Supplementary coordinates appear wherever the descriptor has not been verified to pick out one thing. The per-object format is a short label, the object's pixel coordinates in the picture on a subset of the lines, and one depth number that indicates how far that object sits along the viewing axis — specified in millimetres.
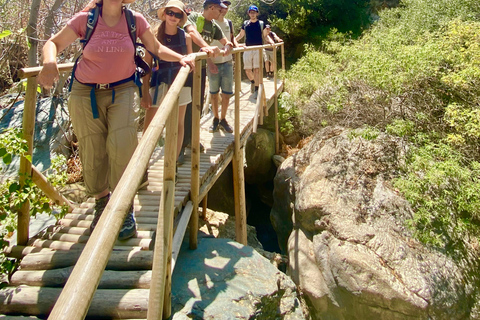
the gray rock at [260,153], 10227
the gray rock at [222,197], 9930
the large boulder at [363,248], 4352
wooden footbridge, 1191
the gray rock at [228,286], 2918
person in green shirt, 4707
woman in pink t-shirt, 2670
